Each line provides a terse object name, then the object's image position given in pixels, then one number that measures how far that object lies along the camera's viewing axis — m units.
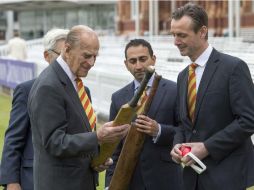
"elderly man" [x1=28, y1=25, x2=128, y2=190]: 6.57
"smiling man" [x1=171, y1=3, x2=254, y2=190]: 7.22
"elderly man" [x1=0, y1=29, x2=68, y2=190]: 8.14
